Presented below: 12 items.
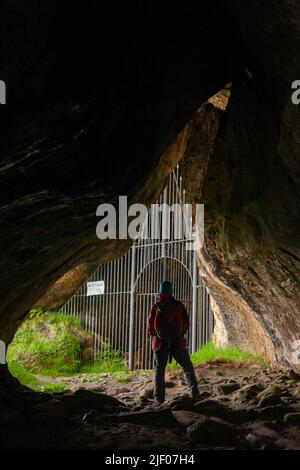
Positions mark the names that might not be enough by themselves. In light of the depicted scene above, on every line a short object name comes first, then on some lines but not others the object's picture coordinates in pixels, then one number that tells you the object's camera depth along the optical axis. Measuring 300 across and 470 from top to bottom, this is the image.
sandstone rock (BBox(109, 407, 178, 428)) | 5.33
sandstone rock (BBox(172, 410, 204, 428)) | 5.36
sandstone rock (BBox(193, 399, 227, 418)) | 5.86
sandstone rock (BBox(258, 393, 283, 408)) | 6.29
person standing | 7.10
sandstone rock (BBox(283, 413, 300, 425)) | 5.47
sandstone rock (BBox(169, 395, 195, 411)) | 6.19
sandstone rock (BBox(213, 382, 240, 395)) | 7.81
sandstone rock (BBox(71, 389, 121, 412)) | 6.10
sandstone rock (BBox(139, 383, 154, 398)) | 7.84
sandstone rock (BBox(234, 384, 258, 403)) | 6.93
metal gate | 14.02
